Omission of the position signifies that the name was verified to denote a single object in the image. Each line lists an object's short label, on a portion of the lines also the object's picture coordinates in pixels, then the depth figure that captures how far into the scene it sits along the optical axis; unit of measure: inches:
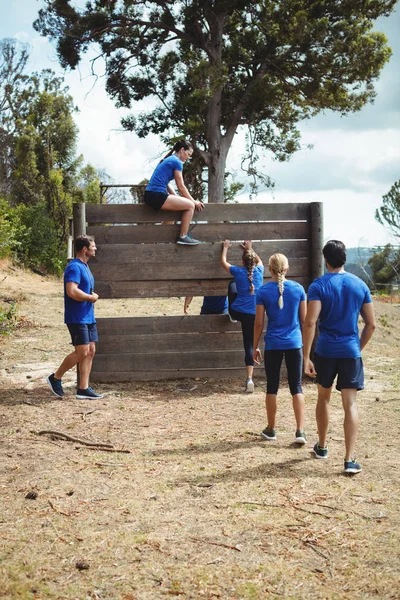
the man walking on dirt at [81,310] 305.6
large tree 893.2
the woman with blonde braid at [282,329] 244.1
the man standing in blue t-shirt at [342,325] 210.7
